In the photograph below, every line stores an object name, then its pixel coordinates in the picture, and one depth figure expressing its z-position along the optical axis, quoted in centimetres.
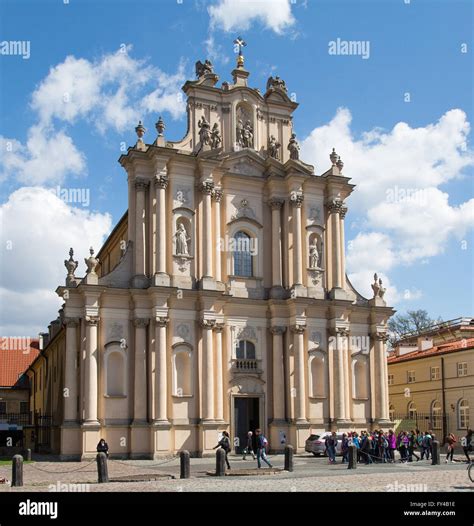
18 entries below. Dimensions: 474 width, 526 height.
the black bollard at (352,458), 3100
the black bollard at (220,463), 2757
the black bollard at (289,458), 2973
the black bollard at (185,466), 2741
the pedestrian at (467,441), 3603
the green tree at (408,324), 8249
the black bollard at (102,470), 2588
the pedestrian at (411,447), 3722
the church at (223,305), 3853
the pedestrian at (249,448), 3752
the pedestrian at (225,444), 3147
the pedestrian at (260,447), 3084
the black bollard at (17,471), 2492
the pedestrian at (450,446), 3531
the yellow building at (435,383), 5409
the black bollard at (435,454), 3367
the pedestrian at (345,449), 3559
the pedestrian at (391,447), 3641
